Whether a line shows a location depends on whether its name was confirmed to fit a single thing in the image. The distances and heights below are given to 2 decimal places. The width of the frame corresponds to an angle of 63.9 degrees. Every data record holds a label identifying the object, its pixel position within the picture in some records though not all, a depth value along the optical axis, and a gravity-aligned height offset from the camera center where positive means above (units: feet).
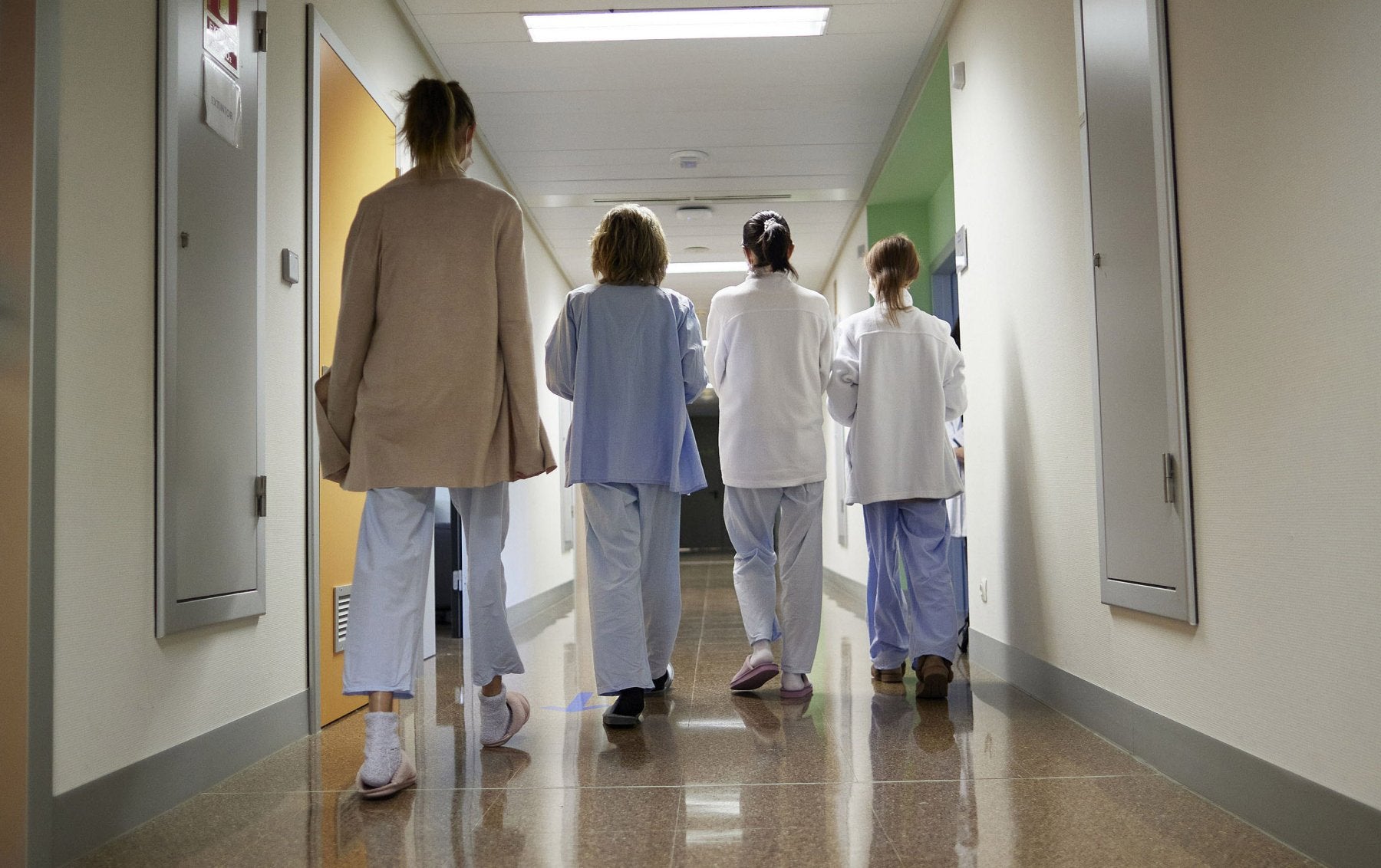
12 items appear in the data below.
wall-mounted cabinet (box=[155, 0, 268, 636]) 7.46 +1.24
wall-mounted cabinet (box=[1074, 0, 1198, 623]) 7.39 +1.10
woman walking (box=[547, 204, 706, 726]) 9.89 +0.47
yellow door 10.79 +2.54
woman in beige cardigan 7.82 +0.65
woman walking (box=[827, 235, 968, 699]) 11.57 +0.27
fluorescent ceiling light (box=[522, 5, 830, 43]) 14.67 +6.09
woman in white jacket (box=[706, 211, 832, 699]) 11.43 +0.34
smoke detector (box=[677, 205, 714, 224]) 24.36 +5.83
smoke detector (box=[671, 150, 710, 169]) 20.54 +5.94
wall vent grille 11.05 -1.30
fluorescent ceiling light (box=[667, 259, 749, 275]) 30.58 +5.80
